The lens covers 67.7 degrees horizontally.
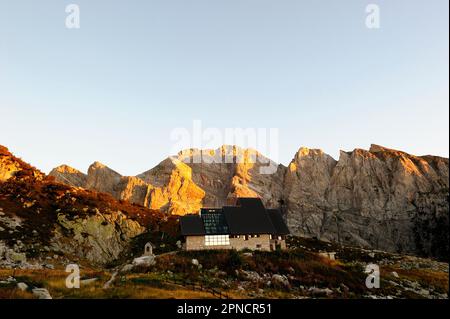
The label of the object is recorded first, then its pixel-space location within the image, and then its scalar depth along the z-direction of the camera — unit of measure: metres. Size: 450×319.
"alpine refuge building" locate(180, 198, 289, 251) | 56.28
